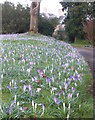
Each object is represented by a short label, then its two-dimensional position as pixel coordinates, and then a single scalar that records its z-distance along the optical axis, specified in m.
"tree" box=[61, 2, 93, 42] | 18.89
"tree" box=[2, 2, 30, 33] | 20.34
